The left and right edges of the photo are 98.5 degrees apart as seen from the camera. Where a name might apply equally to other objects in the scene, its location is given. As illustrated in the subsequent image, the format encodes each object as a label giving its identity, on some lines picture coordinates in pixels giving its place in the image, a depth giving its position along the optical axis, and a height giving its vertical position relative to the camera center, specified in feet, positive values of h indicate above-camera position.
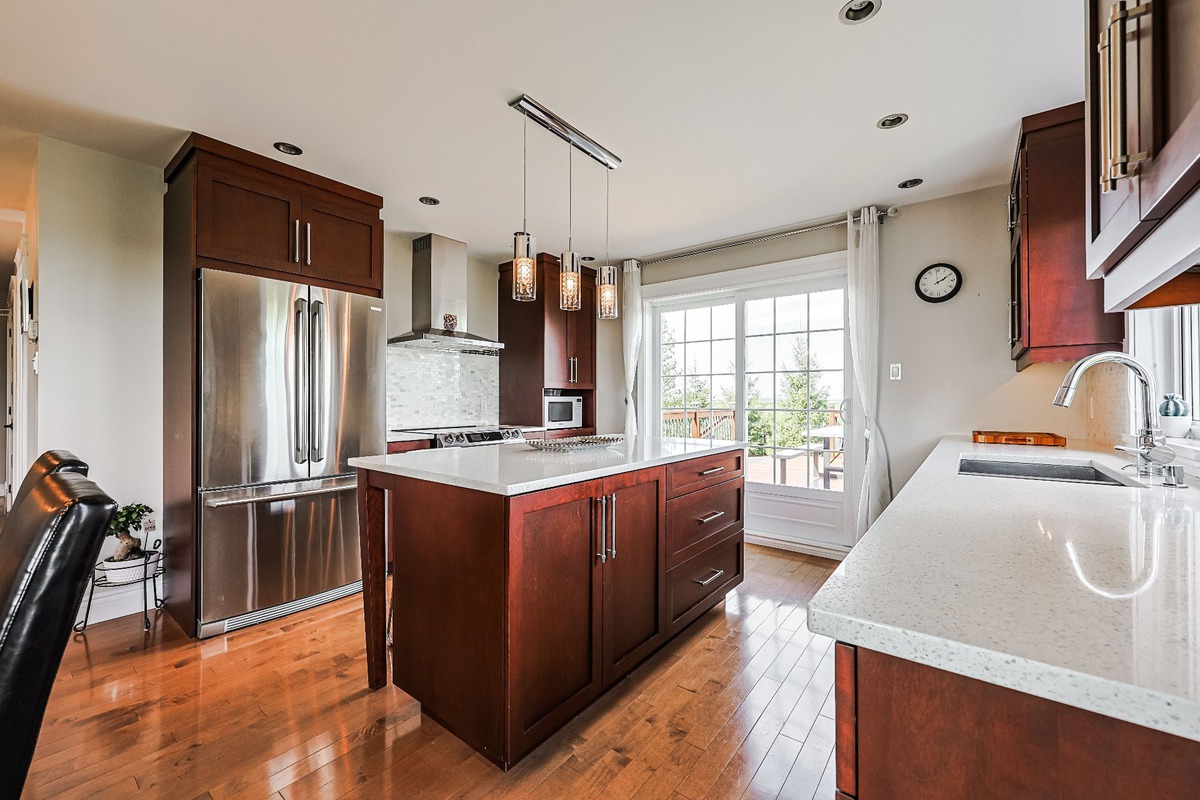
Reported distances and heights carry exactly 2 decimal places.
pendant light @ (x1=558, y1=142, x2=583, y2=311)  7.43 +1.69
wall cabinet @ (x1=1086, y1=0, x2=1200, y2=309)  1.84 +1.04
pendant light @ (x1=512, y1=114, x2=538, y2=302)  7.20 +1.87
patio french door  12.55 +0.14
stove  12.66 -0.90
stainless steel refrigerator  8.34 -0.66
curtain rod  11.43 +4.12
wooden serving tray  8.77 -0.74
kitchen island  5.04 -1.99
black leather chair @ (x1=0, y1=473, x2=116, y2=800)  2.22 -0.90
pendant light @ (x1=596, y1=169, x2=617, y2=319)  8.10 +1.68
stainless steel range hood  13.10 +2.79
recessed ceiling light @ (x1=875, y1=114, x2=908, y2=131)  7.82 +4.25
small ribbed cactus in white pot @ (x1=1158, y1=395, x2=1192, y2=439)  6.10 -0.25
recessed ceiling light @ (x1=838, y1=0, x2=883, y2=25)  5.55 +4.24
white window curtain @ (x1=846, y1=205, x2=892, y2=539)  11.35 +1.24
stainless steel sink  6.07 -0.94
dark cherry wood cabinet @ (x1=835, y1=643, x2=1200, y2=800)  1.51 -1.13
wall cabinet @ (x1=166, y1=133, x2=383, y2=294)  8.36 +3.29
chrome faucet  4.72 -0.08
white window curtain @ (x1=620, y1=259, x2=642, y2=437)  15.69 +2.33
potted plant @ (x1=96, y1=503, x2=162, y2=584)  8.28 -2.48
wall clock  10.73 +2.41
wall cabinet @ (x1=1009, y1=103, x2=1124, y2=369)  7.29 +2.10
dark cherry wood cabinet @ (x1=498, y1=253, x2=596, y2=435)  14.98 +1.62
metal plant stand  8.13 -2.86
